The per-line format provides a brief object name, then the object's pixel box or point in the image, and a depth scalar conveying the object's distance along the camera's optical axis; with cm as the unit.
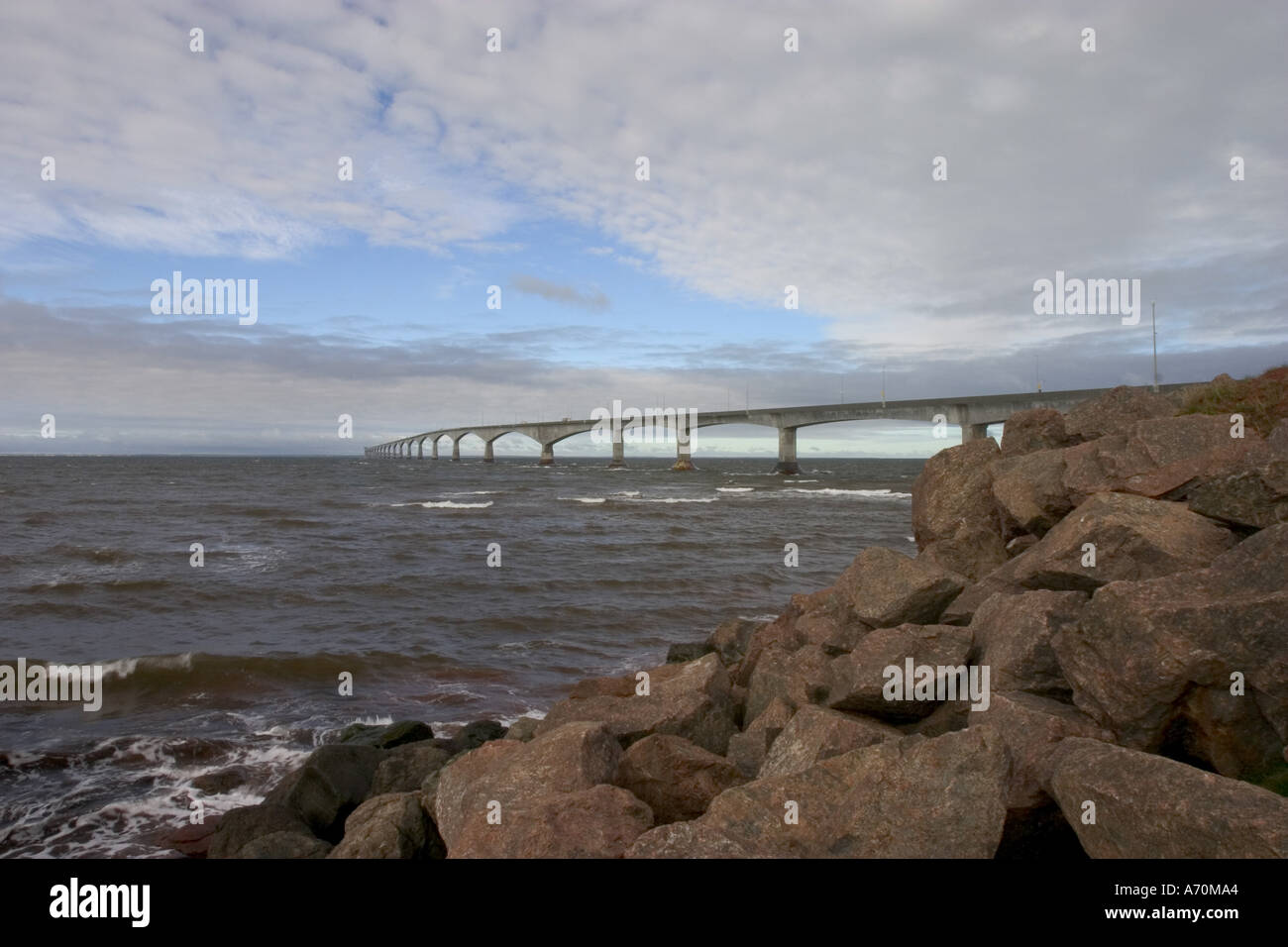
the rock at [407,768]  739
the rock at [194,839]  730
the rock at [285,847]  615
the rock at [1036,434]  1094
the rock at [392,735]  900
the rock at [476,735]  876
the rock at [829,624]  795
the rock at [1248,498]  617
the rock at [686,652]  1205
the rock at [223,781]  863
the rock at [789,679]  709
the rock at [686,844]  417
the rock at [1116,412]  995
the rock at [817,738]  537
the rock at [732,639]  1155
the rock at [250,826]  670
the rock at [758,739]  630
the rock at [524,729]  798
